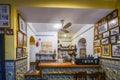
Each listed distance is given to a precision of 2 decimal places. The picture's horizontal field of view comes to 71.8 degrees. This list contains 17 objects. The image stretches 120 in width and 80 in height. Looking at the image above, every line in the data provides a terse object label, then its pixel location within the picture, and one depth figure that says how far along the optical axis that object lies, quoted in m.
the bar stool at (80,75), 2.53
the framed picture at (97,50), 2.86
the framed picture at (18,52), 2.18
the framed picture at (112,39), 2.16
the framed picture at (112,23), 2.11
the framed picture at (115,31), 2.07
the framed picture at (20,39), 2.25
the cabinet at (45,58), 5.30
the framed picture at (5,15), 2.02
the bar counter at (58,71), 2.57
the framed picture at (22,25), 2.40
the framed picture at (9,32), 2.02
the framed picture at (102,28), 2.52
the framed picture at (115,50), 2.02
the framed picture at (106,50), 2.39
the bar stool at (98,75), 2.54
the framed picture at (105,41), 2.42
